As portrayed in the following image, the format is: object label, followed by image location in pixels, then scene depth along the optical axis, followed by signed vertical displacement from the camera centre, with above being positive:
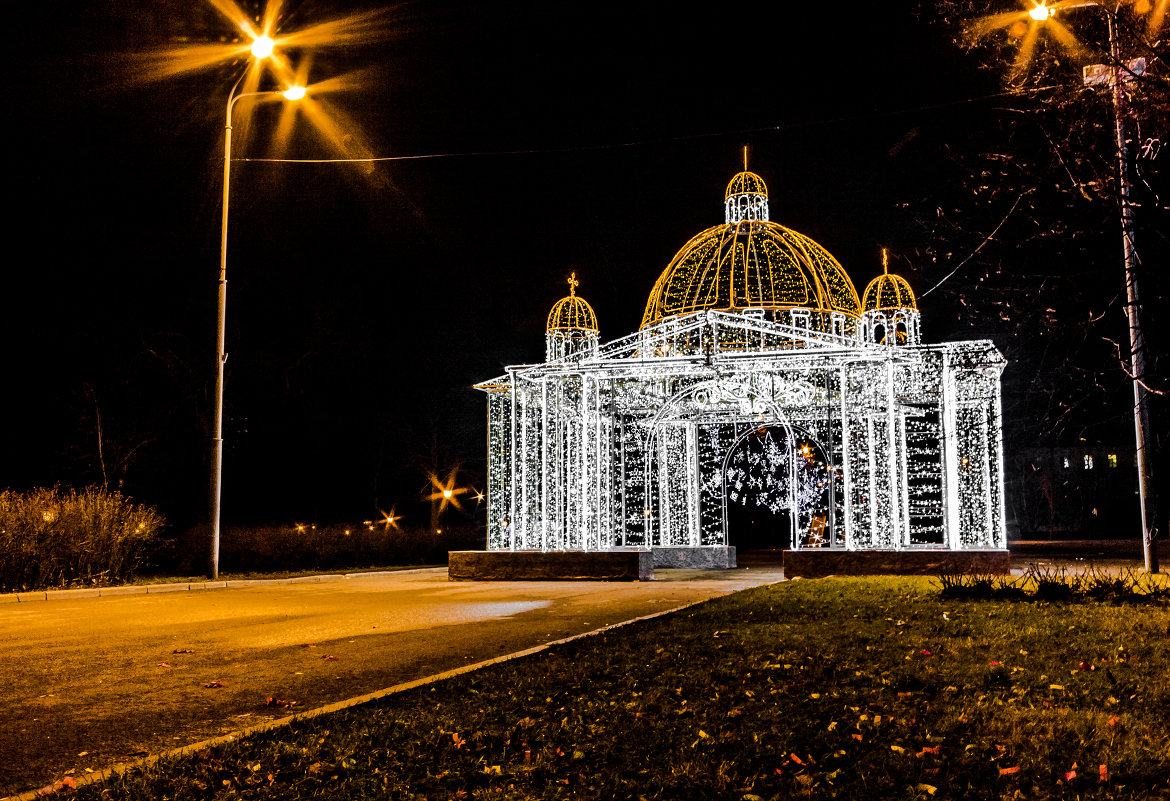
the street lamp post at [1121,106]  8.23 +3.46
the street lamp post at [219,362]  21.22 +3.27
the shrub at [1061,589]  11.92 -1.07
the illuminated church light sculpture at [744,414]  20.03 +2.26
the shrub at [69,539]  19.09 -0.50
